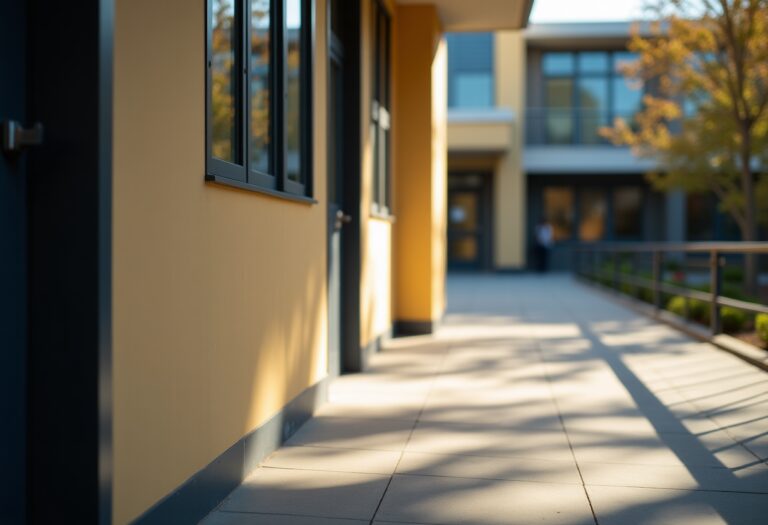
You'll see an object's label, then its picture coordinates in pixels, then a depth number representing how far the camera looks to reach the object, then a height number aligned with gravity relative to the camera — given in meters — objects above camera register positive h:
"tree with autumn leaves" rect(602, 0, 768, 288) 12.53 +2.67
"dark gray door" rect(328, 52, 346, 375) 5.71 +0.24
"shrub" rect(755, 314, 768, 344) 6.84 -0.63
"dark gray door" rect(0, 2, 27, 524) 2.14 -0.06
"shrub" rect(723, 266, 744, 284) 19.05 -0.56
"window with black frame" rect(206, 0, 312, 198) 3.56 +0.77
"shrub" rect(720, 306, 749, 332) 8.40 -0.69
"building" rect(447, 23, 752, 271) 23.52 +2.70
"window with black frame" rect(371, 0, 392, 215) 7.78 +1.32
